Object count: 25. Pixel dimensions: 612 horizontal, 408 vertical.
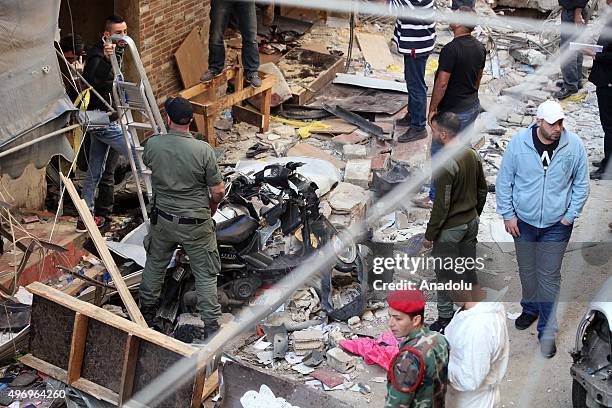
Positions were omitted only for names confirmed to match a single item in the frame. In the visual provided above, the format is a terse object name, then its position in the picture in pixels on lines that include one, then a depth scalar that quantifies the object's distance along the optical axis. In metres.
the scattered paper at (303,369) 7.63
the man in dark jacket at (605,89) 10.48
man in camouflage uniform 5.32
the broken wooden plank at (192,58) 11.62
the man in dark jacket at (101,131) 9.10
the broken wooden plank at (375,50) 14.40
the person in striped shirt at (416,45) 11.24
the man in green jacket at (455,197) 7.52
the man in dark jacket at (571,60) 13.12
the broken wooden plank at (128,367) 6.88
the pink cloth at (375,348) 7.70
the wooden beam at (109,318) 6.84
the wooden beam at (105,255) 7.64
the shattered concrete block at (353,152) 11.23
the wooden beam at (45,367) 7.19
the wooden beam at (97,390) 6.96
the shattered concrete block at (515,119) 12.43
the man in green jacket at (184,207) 7.40
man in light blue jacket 7.39
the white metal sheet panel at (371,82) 13.21
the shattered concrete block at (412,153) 11.08
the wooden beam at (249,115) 11.92
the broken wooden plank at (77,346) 7.07
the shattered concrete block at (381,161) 10.91
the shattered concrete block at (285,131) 11.93
